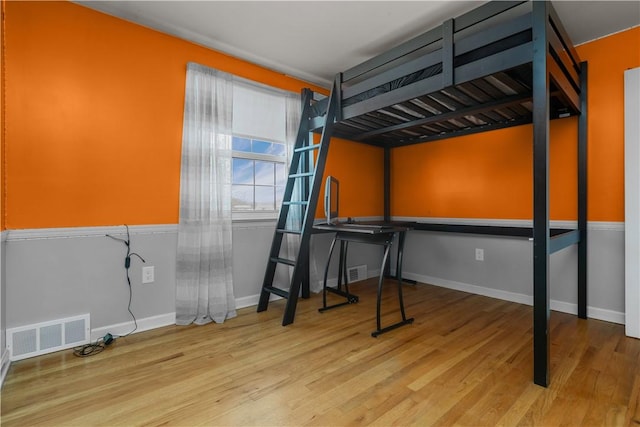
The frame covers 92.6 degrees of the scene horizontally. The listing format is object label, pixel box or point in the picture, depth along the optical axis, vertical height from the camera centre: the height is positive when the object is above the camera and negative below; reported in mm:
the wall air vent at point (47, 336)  1902 -784
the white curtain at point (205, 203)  2506 +128
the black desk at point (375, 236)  2305 -130
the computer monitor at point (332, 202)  2861 +186
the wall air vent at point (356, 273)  3795 -665
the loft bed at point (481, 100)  1665 +952
